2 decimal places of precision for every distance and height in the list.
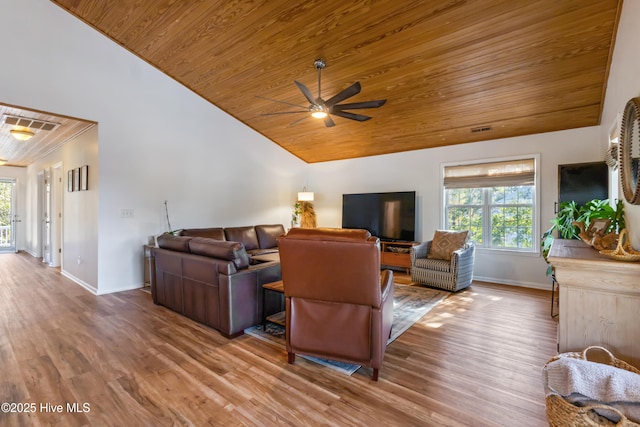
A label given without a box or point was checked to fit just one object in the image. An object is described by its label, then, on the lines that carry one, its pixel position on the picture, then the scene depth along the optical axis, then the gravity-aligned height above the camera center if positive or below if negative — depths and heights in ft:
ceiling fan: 10.22 +4.03
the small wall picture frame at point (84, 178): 15.12 +1.73
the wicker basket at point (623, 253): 5.04 -0.74
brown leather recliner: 6.64 -2.03
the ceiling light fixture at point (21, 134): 15.44 +4.09
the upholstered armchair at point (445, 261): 14.58 -2.59
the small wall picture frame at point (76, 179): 16.07 +1.75
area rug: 7.94 -4.04
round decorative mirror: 6.04 +1.30
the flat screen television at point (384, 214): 18.89 -0.19
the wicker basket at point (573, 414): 3.87 -2.79
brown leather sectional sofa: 9.38 -2.46
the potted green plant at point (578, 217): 7.58 -0.17
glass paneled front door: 27.68 -0.58
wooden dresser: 5.04 -1.65
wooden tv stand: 18.47 -2.74
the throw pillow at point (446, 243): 15.61 -1.71
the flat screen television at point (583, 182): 12.11 +1.24
